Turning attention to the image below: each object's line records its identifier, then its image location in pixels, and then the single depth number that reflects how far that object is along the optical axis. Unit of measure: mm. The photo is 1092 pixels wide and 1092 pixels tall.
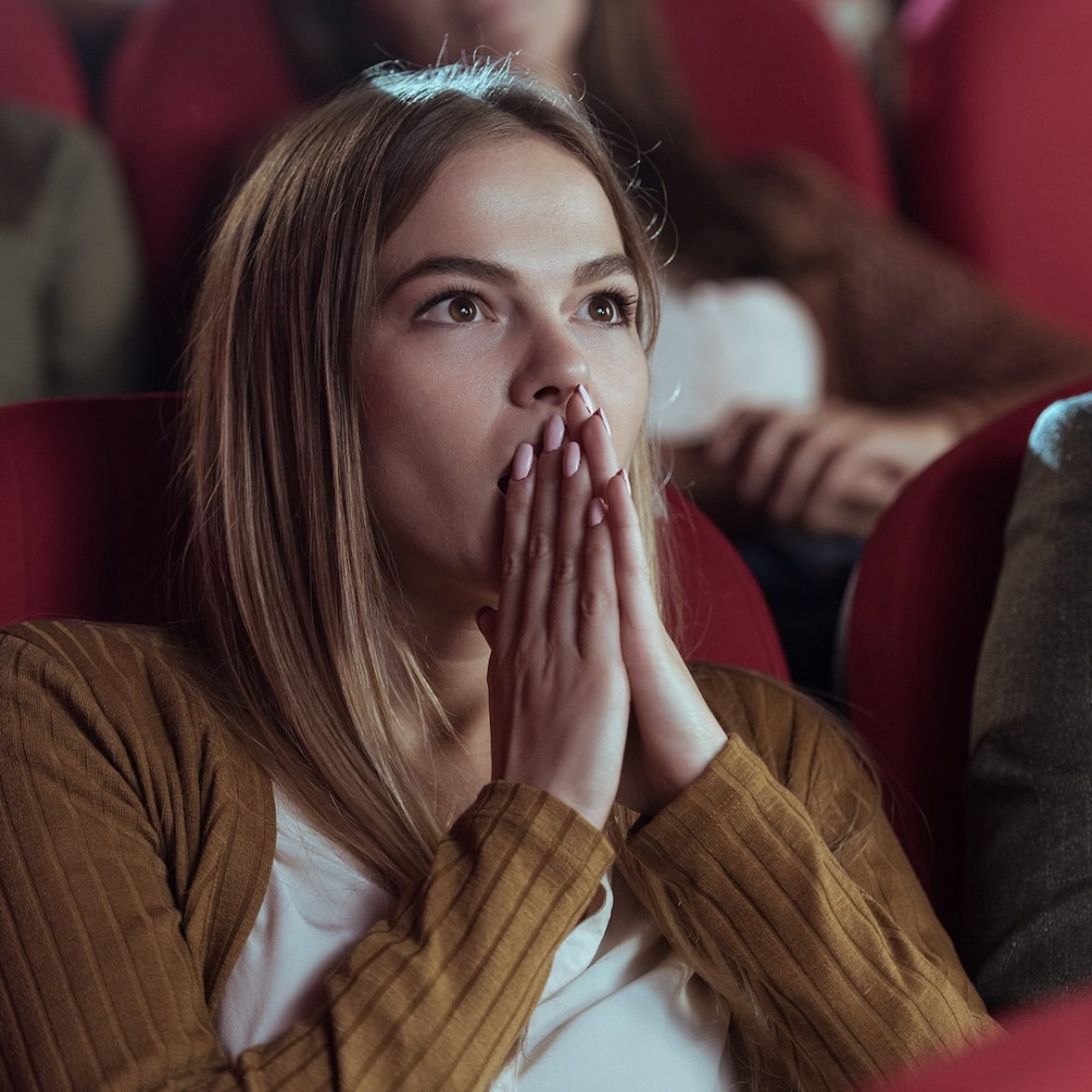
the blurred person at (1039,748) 1476
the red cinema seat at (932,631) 1602
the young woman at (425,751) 1318
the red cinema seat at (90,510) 1504
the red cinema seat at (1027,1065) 1142
